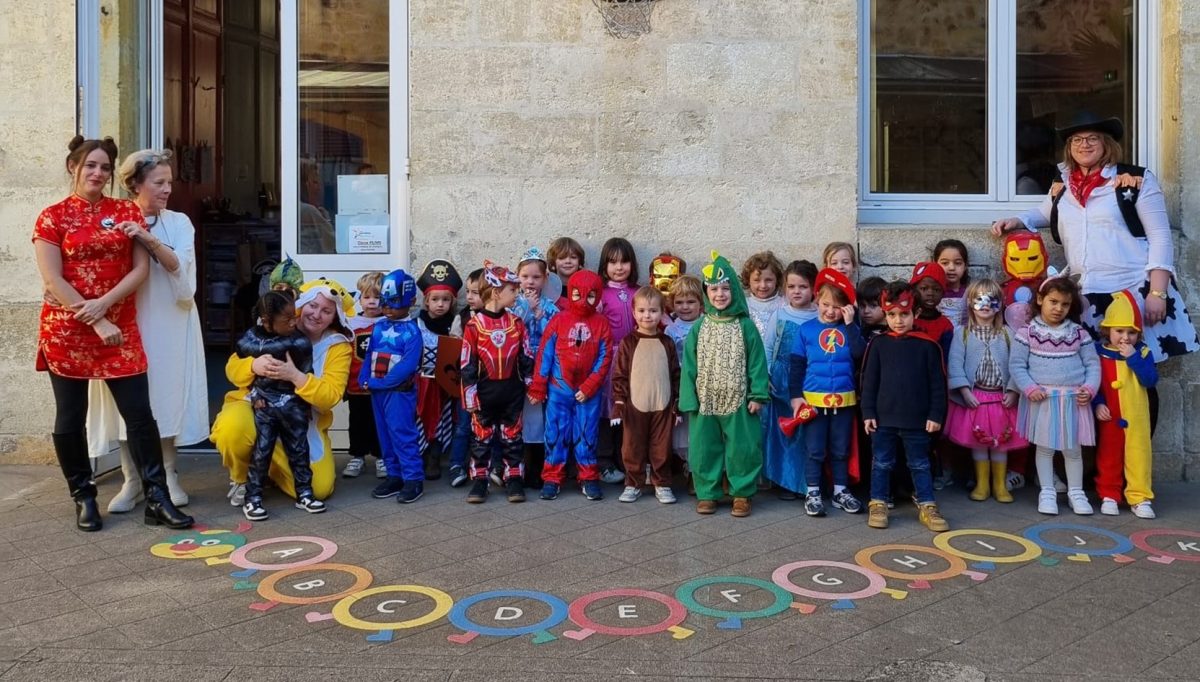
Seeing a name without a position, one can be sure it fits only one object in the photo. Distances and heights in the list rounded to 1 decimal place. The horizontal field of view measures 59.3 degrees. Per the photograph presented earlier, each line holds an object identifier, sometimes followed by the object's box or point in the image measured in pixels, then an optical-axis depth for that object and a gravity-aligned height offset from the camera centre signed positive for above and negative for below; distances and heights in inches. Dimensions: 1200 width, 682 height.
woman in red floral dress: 203.8 -1.4
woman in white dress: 219.9 -5.2
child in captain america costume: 234.7 -15.7
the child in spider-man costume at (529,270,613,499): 232.2 -15.1
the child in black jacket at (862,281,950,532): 215.3 -17.6
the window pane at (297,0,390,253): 279.4 +50.3
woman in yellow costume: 223.8 -17.0
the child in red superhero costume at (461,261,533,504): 232.1 -14.7
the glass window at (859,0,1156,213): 273.1 +57.0
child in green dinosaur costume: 223.3 -17.3
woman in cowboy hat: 234.2 +16.3
